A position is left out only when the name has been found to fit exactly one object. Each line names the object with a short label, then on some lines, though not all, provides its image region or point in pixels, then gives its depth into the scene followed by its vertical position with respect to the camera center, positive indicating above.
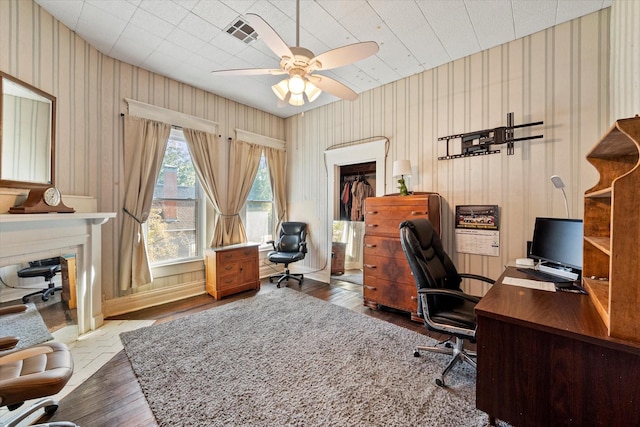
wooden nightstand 3.60 -0.85
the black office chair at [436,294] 1.76 -0.57
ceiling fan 1.65 +1.08
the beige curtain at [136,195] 3.09 +0.20
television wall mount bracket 2.71 +0.83
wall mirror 1.92 +0.62
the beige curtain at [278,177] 4.75 +0.68
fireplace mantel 1.88 -0.29
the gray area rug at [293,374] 1.55 -1.22
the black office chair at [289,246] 4.15 -0.59
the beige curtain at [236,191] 4.02 +0.35
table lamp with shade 3.12 +0.53
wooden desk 1.08 -0.71
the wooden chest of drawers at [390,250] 2.88 -0.45
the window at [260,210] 4.57 +0.05
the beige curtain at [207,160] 3.66 +0.77
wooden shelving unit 0.99 -0.14
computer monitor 1.83 -0.23
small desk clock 2.01 +0.07
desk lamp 2.09 +0.27
